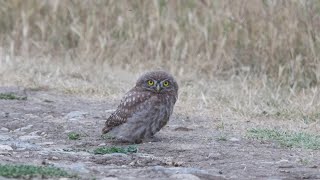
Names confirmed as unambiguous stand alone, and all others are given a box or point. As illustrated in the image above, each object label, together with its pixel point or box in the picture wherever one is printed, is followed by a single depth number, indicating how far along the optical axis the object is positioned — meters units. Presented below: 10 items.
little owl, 15.66
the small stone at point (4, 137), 15.93
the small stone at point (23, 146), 14.70
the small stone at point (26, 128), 17.60
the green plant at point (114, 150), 14.55
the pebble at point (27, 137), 16.35
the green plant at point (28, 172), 11.62
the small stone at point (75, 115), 18.80
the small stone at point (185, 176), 12.16
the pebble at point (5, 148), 14.27
